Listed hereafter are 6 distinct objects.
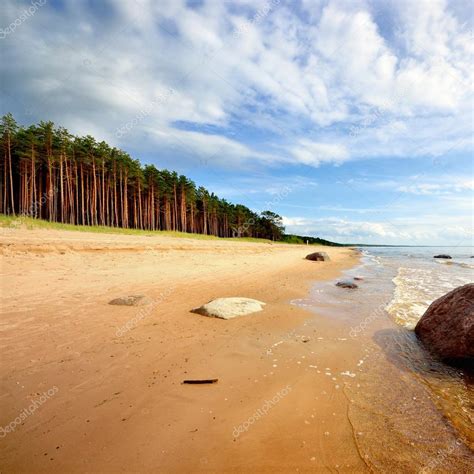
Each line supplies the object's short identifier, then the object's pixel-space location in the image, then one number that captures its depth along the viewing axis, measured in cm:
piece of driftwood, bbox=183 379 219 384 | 376
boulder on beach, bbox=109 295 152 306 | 724
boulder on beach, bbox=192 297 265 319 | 687
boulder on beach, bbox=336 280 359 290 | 1240
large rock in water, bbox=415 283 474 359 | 491
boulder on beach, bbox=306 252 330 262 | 2914
